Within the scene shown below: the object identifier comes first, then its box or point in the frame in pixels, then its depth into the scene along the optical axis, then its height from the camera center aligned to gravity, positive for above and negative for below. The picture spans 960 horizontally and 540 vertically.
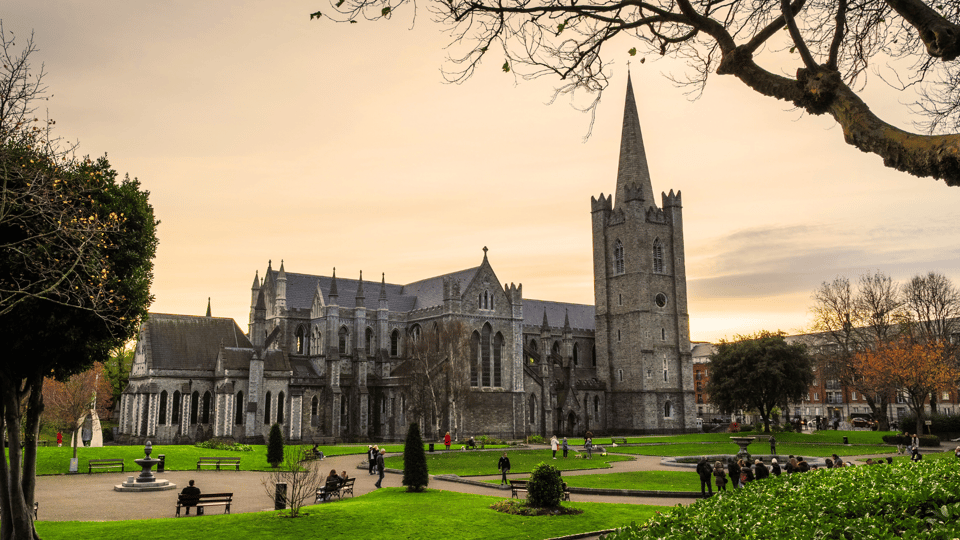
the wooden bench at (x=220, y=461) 38.34 -4.13
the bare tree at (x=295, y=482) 19.36 -3.20
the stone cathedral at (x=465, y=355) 56.22 +2.93
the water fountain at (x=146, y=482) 28.37 -3.89
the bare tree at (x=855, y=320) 66.81 +5.97
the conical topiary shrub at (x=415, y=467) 25.78 -3.01
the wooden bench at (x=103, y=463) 34.34 -3.79
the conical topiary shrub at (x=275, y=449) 37.50 -3.34
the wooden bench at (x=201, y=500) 21.52 -3.54
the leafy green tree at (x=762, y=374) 62.16 +0.69
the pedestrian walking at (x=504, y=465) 28.98 -3.38
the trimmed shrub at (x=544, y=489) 20.92 -3.16
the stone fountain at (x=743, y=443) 36.59 -3.22
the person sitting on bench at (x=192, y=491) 21.80 -3.24
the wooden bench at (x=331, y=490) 24.67 -3.74
